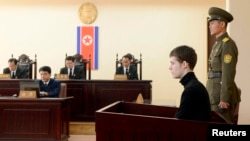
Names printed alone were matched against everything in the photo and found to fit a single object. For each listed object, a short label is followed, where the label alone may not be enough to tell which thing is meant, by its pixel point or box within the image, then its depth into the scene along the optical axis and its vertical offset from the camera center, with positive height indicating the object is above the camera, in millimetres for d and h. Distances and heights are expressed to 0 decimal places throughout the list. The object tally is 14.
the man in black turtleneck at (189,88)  2111 -98
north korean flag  9883 +712
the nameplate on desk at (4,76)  7427 -105
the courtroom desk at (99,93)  7141 -421
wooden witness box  1933 -302
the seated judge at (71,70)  8086 +12
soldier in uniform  3107 +12
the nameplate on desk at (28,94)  5645 -344
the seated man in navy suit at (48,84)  6273 -221
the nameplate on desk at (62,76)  7470 -106
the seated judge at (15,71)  8078 -9
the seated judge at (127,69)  7953 +32
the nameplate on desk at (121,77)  7300 -123
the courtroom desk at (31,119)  5574 -705
